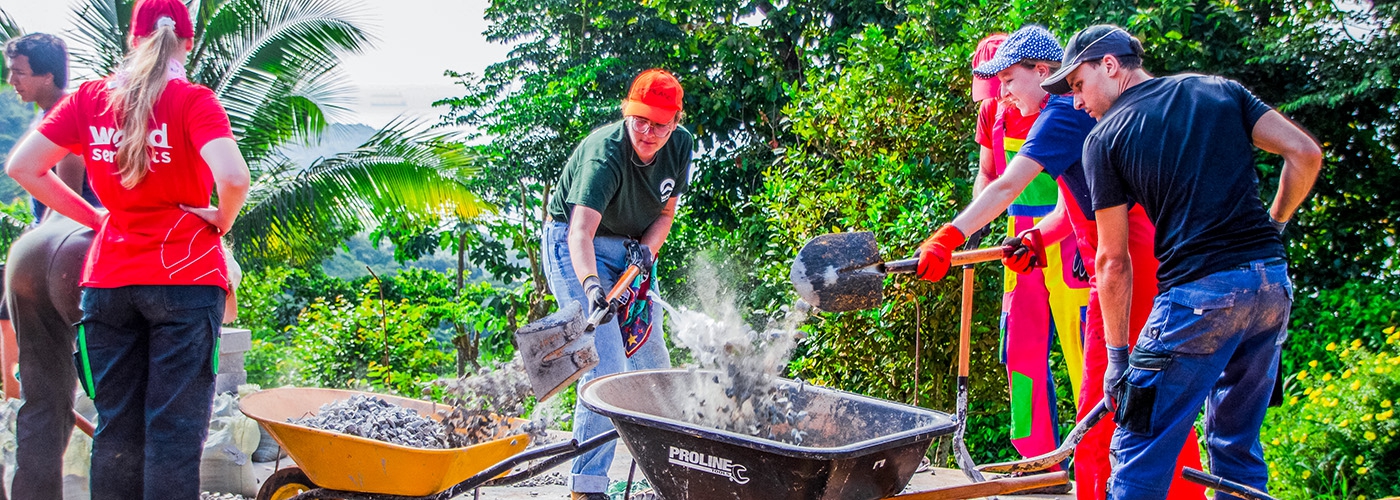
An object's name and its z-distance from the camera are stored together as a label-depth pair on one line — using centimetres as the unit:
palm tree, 878
